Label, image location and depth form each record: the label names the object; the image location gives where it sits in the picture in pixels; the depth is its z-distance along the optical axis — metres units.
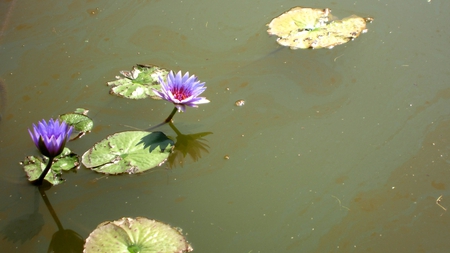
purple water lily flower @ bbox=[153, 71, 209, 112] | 3.59
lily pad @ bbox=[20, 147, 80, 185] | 3.54
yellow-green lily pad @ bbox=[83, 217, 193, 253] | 3.40
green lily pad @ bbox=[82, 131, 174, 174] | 3.55
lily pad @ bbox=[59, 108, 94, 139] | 3.64
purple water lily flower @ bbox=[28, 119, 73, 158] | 3.44
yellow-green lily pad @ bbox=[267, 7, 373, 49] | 3.87
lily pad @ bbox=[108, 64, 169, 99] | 3.72
